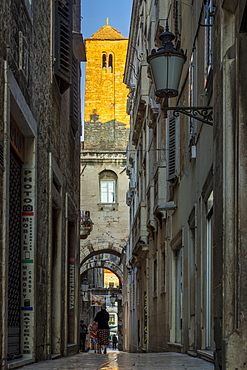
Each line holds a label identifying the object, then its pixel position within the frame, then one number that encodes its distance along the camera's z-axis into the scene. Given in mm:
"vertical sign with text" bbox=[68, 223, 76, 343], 17788
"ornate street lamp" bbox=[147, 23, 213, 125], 8695
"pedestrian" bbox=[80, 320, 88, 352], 29388
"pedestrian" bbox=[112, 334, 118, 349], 59144
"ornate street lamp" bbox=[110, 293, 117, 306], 54062
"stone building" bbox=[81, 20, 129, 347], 45250
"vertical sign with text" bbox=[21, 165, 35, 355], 10348
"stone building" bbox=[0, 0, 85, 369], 8182
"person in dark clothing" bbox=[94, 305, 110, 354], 23328
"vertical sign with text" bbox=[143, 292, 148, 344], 23228
